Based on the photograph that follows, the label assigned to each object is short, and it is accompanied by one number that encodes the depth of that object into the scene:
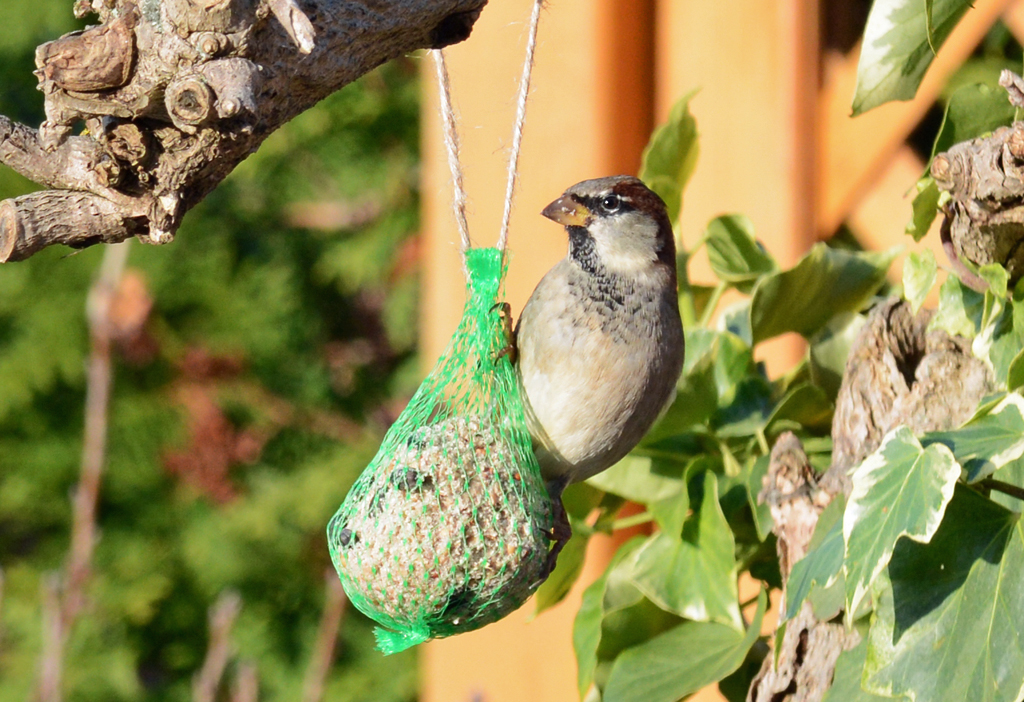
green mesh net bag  4.01
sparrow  4.05
